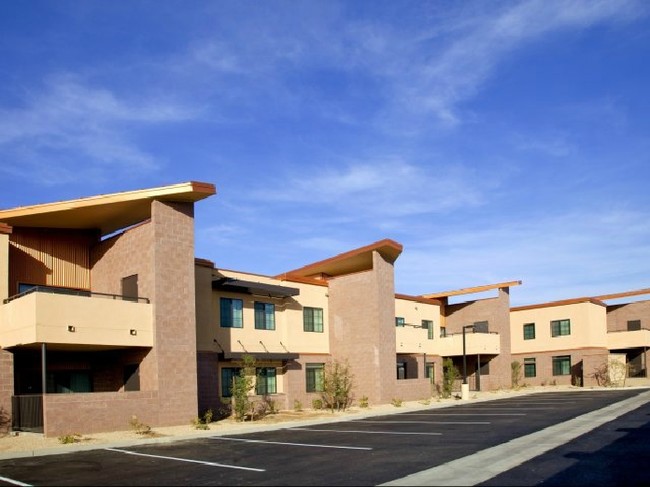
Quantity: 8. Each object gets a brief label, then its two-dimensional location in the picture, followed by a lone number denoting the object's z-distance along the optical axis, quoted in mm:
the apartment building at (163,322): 23344
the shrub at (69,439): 20688
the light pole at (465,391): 40438
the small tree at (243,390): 28281
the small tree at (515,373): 51156
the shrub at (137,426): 23484
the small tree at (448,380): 42281
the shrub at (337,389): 33500
